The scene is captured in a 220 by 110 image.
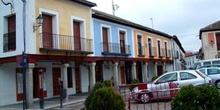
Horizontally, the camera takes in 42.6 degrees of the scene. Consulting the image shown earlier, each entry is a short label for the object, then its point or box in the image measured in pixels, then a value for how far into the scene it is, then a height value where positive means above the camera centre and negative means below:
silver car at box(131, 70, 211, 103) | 13.07 -0.64
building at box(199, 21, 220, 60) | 38.34 +3.80
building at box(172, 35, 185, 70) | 38.68 +2.25
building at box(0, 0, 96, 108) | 14.92 +1.75
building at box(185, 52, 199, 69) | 93.74 +3.91
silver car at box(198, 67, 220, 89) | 19.44 -0.33
